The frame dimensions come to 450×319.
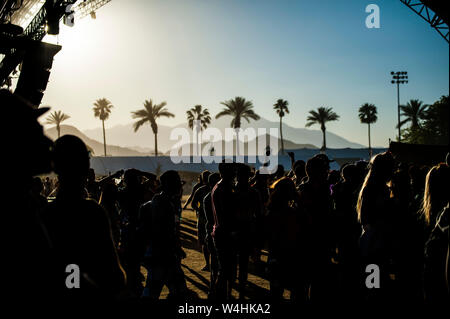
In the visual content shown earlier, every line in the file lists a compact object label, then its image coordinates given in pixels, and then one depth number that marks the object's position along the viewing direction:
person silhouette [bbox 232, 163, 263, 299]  5.46
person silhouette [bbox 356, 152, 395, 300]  4.24
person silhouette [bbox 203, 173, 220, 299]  6.33
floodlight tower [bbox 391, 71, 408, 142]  46.81
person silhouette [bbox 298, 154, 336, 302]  4.43
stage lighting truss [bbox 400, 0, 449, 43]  16.47
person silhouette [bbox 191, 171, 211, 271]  8.62
